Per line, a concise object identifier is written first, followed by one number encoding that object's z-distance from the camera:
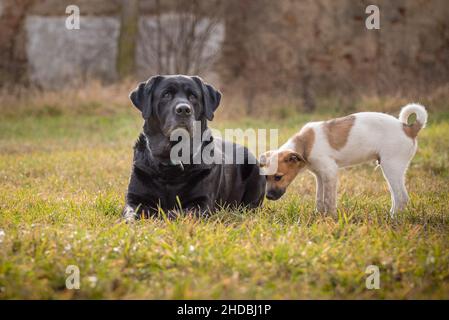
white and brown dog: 5.27
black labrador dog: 4.90
